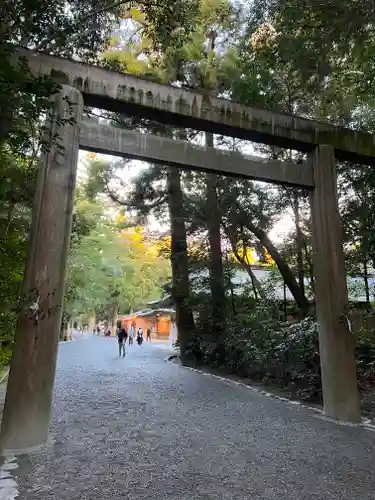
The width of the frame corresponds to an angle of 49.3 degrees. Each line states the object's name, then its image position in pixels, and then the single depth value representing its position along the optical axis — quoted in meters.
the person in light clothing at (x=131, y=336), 30.13
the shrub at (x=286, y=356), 8.20
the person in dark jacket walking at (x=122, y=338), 18.08
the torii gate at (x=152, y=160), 4.56
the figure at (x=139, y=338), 28.92
